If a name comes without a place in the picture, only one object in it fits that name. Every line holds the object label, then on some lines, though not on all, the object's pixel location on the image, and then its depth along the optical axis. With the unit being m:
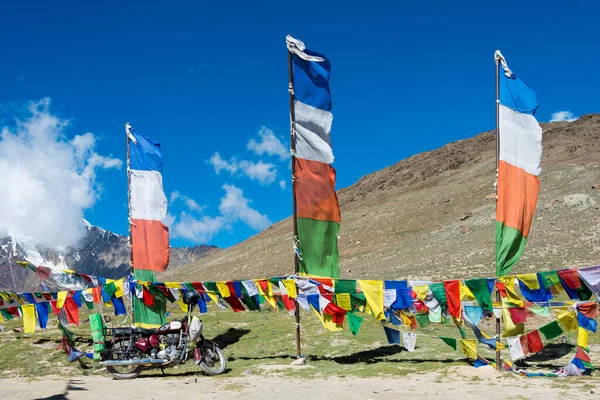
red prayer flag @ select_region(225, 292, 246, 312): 16.83
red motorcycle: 13.79
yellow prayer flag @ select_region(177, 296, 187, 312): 16.87
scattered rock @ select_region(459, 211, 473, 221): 59.22
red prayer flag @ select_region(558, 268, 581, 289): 13.40
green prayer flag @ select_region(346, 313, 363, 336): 14.95
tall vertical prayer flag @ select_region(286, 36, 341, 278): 15.62
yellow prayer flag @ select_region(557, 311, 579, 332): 13.02
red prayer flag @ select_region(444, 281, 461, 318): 14.34
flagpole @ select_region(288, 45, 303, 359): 15.49
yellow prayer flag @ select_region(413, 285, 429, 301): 14.80
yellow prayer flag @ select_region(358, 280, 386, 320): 14.91
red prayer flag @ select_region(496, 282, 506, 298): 13.52
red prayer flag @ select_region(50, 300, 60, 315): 17.78
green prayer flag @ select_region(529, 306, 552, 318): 13.63
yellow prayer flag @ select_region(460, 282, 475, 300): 14.25
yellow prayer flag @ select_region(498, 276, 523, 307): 13.50
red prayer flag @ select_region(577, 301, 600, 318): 12.94
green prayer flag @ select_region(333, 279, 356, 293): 15.29
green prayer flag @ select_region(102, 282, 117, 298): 17.62
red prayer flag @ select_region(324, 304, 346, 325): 15.20
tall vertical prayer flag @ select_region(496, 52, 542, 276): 13.50
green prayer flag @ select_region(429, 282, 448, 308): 14.56
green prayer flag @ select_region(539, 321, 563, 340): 13.27
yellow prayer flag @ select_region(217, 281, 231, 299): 16.73
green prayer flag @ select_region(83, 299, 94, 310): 17.83
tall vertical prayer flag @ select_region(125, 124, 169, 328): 18.75
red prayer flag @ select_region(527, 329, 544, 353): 13.33
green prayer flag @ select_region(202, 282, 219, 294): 16.81
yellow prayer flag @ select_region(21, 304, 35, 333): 17.91
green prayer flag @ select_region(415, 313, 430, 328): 14.96
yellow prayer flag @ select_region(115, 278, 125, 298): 17.77
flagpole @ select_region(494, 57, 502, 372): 13.23
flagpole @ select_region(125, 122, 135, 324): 18.88
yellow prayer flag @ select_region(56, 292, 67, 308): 17.55
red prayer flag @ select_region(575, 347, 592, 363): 12.52
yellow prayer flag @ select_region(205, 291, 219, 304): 16.85
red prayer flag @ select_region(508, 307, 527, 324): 13.38
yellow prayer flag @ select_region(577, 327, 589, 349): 12.67
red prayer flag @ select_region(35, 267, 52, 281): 18.28
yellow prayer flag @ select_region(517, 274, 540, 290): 13.67
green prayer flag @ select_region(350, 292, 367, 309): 15.27
